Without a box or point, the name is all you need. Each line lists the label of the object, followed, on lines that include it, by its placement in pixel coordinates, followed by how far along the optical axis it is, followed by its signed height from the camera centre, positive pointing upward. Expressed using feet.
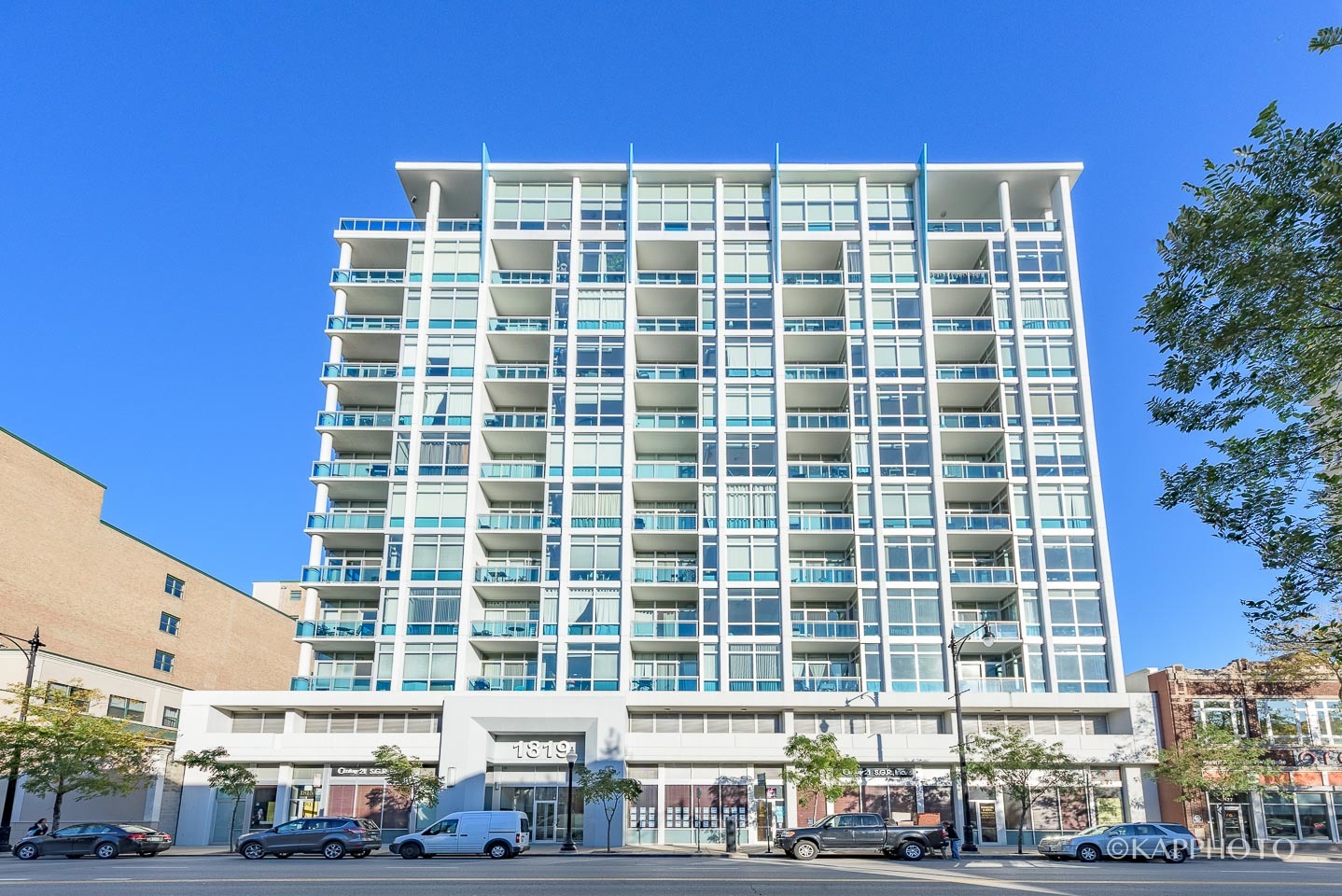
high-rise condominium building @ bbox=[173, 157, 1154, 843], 153.48 +42.35
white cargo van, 109.91 -9.01
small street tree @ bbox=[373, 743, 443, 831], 139.85 -3.62
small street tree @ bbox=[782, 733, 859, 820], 136.77 -1.32
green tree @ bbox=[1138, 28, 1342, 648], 28.07 +12.23
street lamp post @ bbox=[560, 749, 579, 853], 127.95 -10.81
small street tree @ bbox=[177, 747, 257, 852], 136.77 -3.19
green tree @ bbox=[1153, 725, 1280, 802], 140.46 -0.76
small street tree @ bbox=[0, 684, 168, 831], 126.31 +0.09
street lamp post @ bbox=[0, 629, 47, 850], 118.93 -3.81
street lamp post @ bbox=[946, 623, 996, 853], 123.03 -2.09
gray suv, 108.99 -9.30
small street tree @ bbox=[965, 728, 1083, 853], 134.41 -0.92
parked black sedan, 111.04 -10.06
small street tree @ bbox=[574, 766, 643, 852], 137.80 -4.52
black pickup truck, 108.06 -8.60
